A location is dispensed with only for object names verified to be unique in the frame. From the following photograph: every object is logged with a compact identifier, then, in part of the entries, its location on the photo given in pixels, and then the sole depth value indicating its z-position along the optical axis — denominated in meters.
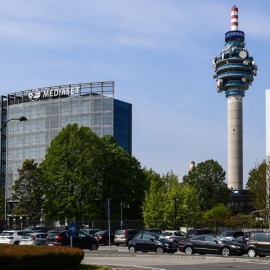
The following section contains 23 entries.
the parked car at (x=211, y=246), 40.72
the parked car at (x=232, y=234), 53.93
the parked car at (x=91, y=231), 59.50
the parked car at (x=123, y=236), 57.66
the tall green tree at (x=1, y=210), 102.94
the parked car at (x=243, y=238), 49.99
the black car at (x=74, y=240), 43.75
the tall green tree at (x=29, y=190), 86.19
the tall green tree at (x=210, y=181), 116.31
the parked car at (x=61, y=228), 55.87
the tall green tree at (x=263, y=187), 80.88
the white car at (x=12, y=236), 49.69
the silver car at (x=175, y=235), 54.25
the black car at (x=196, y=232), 53.69
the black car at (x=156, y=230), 60.17
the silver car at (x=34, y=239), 45.79
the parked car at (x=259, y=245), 39.58
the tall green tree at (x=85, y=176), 76.62
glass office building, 126.12
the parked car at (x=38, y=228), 62.60
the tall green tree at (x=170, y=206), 78.75
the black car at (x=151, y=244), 44.16
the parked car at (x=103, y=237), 60.94
